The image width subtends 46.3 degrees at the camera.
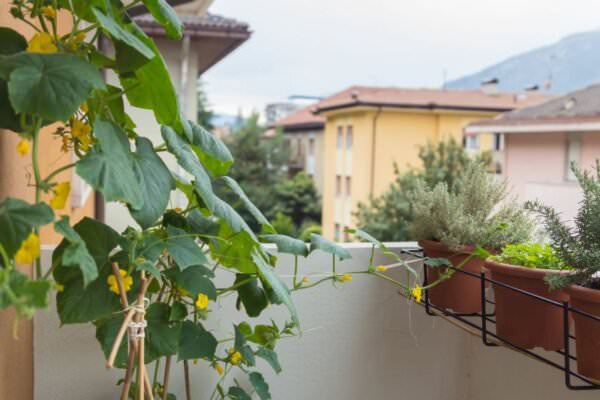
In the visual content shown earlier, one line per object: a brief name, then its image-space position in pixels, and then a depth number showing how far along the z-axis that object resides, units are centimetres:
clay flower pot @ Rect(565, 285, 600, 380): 109
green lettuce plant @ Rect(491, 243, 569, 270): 130
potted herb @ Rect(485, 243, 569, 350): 125
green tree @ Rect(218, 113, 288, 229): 2234
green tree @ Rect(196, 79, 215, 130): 2030
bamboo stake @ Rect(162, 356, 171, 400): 112
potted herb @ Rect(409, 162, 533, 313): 150
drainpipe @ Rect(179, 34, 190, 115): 569
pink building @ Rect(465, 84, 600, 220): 1088
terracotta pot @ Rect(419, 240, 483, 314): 149
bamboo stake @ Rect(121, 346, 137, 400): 91
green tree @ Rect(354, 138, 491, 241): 1370
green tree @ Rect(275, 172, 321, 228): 2336
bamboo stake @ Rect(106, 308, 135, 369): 74
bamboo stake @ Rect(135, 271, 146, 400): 88
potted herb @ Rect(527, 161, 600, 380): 110
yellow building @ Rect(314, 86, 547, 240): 1797
